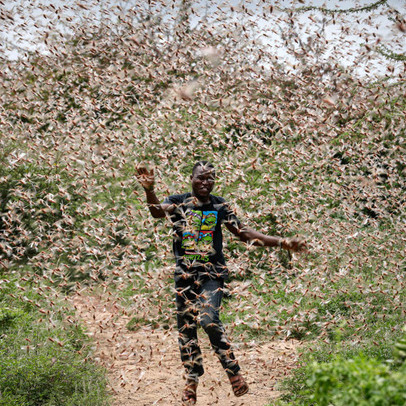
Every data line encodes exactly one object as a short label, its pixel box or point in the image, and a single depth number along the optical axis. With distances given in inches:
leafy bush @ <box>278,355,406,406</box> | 365.1
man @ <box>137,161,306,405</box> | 474.8
